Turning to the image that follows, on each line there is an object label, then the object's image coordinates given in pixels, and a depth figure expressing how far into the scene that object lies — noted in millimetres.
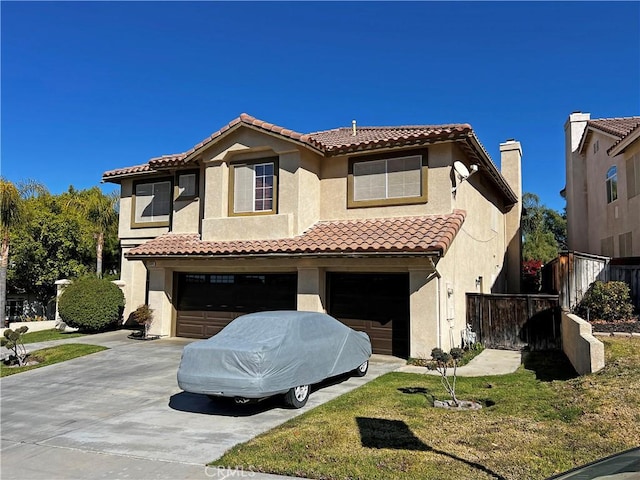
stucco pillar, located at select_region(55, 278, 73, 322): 20444
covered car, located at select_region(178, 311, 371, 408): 7402
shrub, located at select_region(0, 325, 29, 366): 12320
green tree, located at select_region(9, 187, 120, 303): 29547
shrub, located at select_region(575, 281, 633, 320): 12656
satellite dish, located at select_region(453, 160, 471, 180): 13094
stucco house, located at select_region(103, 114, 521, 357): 12492
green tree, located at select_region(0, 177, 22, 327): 24953
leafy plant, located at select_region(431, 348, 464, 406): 8523
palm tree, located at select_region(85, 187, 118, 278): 29511
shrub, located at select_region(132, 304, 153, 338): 15527
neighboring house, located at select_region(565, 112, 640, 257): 17453
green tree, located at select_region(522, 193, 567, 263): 38688
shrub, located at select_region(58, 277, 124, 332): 17016
